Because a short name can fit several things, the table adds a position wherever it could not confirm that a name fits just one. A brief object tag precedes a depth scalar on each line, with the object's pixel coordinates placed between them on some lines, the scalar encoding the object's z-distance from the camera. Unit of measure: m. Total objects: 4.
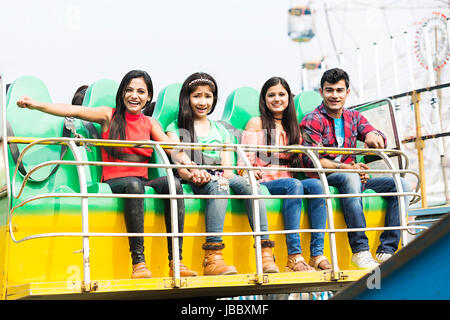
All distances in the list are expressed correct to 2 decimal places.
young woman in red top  3.79
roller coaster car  3.49
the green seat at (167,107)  5.08
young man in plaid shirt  4.31
